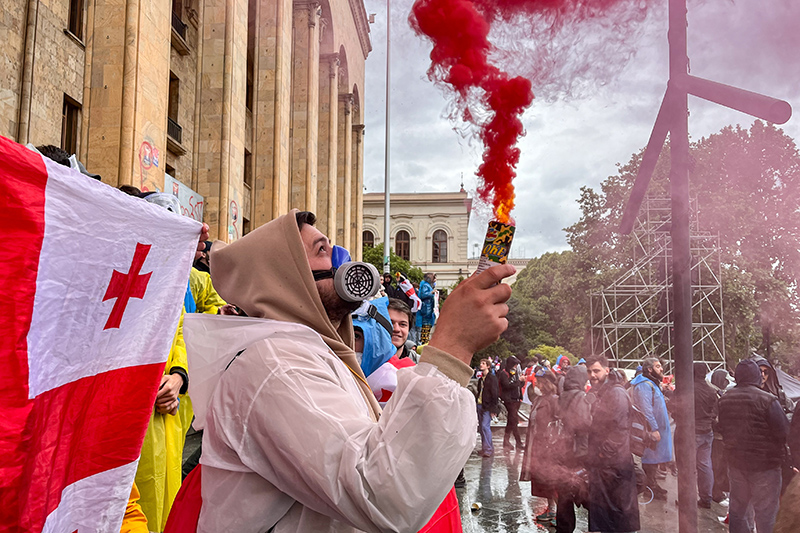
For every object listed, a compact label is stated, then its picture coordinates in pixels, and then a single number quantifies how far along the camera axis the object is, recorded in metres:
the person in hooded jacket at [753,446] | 5.00
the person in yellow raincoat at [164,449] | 2.60
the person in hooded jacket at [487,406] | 10.20
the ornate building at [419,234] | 26.38
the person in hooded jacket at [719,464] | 5.85
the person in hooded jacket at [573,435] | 5.07
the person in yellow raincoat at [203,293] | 3.80
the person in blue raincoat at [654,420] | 5.22
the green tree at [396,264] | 31.67
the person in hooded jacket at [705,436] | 5.91
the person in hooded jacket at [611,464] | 4.63
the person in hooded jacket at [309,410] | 1.20
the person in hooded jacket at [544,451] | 5.56
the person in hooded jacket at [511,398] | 10.98
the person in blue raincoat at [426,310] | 10.20
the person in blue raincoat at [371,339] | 3.72
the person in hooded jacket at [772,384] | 5.06
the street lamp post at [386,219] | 14.47
